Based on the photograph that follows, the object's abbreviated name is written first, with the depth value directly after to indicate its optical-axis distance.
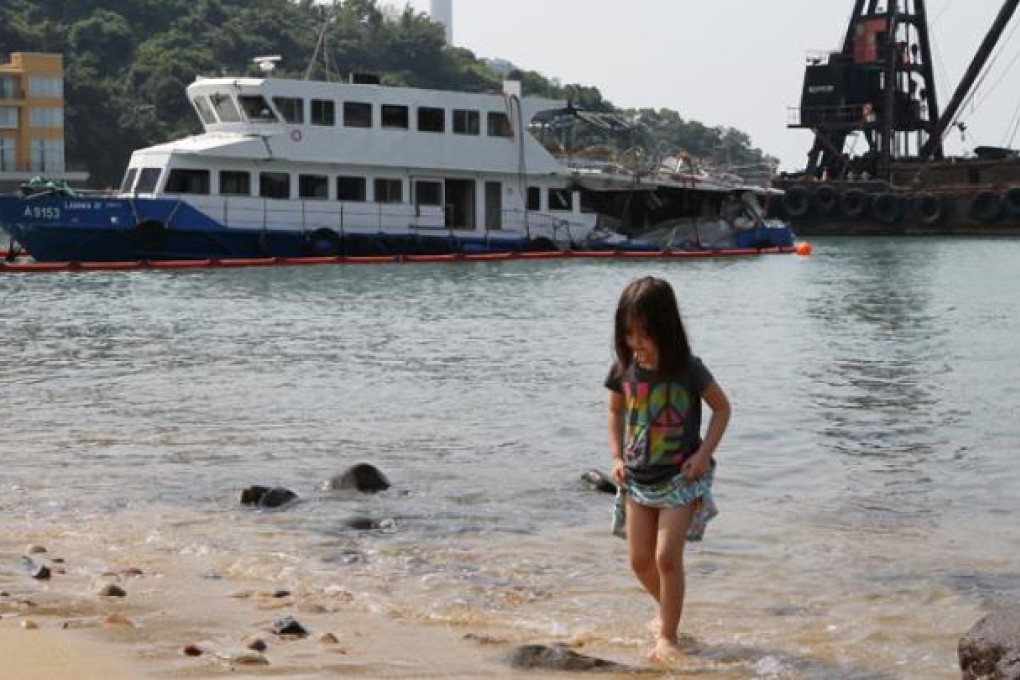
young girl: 5.62
